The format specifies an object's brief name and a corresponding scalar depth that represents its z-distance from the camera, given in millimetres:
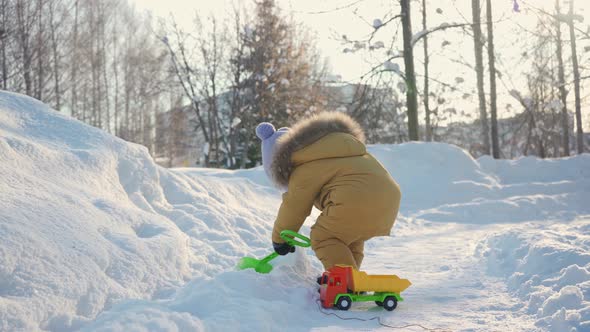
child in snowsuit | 3365
